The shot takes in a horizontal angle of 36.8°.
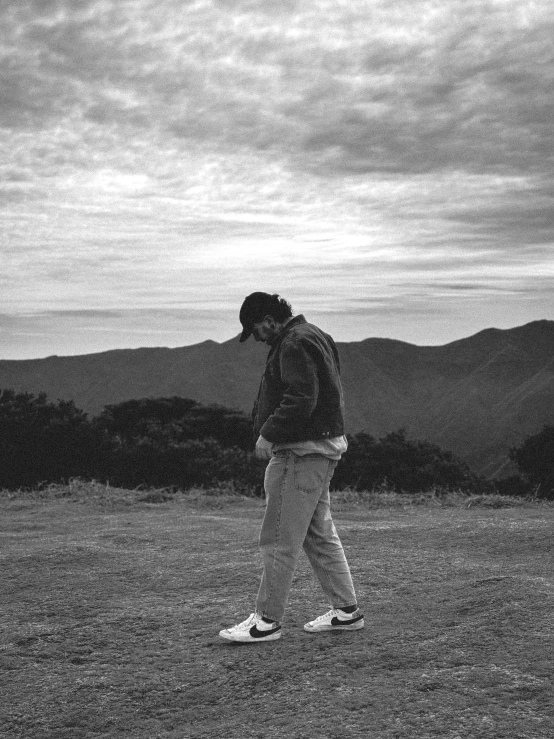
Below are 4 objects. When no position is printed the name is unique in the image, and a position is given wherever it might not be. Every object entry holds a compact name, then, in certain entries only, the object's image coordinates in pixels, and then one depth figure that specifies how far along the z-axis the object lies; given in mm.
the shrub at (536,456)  19109
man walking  4383
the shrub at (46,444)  15055
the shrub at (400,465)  20312
